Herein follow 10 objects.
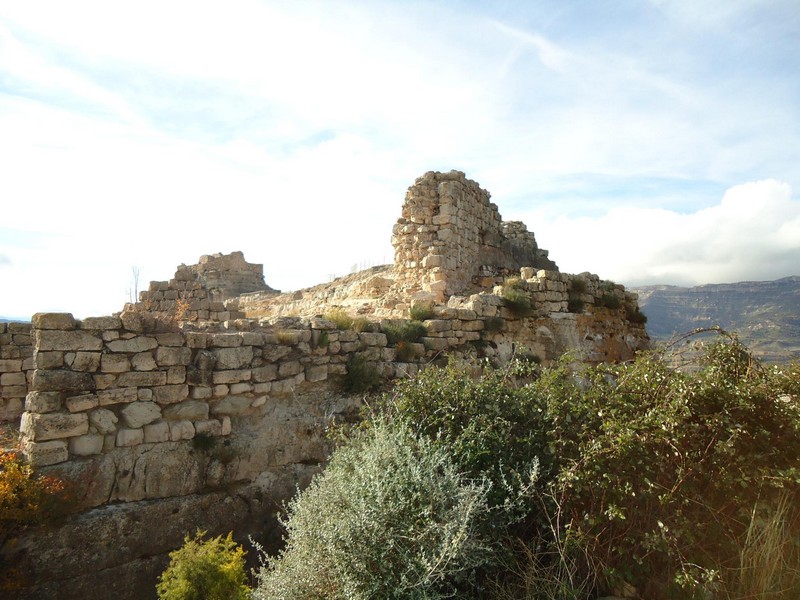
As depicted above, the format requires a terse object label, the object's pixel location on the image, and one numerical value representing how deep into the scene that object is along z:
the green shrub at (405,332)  7.62
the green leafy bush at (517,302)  8.89
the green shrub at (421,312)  8.29
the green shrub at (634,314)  11.16
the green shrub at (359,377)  6.90
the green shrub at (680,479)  3.61
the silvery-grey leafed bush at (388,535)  3.35
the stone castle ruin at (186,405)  4.92
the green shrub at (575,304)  9.78
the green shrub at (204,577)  4.04
